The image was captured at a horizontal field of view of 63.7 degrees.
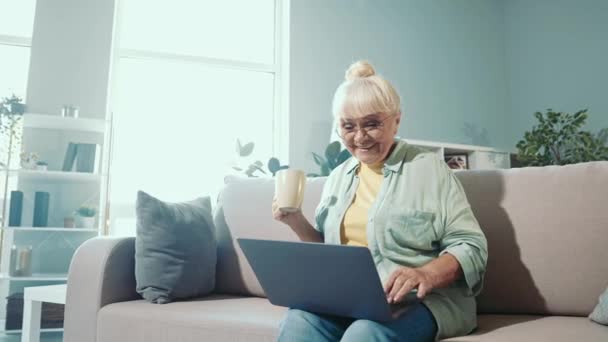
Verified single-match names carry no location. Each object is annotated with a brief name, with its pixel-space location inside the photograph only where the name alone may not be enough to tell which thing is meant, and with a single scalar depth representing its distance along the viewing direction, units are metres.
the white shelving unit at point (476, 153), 3.79
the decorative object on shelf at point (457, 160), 3.88
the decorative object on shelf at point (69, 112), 3.23
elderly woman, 1.01
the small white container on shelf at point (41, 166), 3.12
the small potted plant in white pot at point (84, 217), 3.18
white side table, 1.87
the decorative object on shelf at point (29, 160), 3.11
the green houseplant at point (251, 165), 3.19
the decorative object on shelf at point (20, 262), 2.95
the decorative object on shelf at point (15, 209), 2.98
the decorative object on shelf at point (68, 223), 3.16
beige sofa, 1.26
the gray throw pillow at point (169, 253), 1.55
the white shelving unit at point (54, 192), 3.20
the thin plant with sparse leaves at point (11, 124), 3.24
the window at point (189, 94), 3.70
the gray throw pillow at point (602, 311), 1.13
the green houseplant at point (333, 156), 2.97
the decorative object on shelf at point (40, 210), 3.08
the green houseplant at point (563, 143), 3.58
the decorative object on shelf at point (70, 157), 3.19
